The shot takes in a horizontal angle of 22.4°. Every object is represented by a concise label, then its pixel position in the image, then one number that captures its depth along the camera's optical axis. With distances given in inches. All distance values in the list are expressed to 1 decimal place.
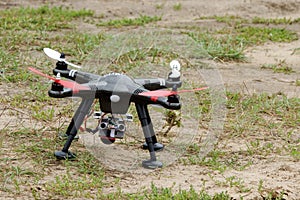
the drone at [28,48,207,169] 164.6
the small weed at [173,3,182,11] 400.2
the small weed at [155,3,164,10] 399.4
